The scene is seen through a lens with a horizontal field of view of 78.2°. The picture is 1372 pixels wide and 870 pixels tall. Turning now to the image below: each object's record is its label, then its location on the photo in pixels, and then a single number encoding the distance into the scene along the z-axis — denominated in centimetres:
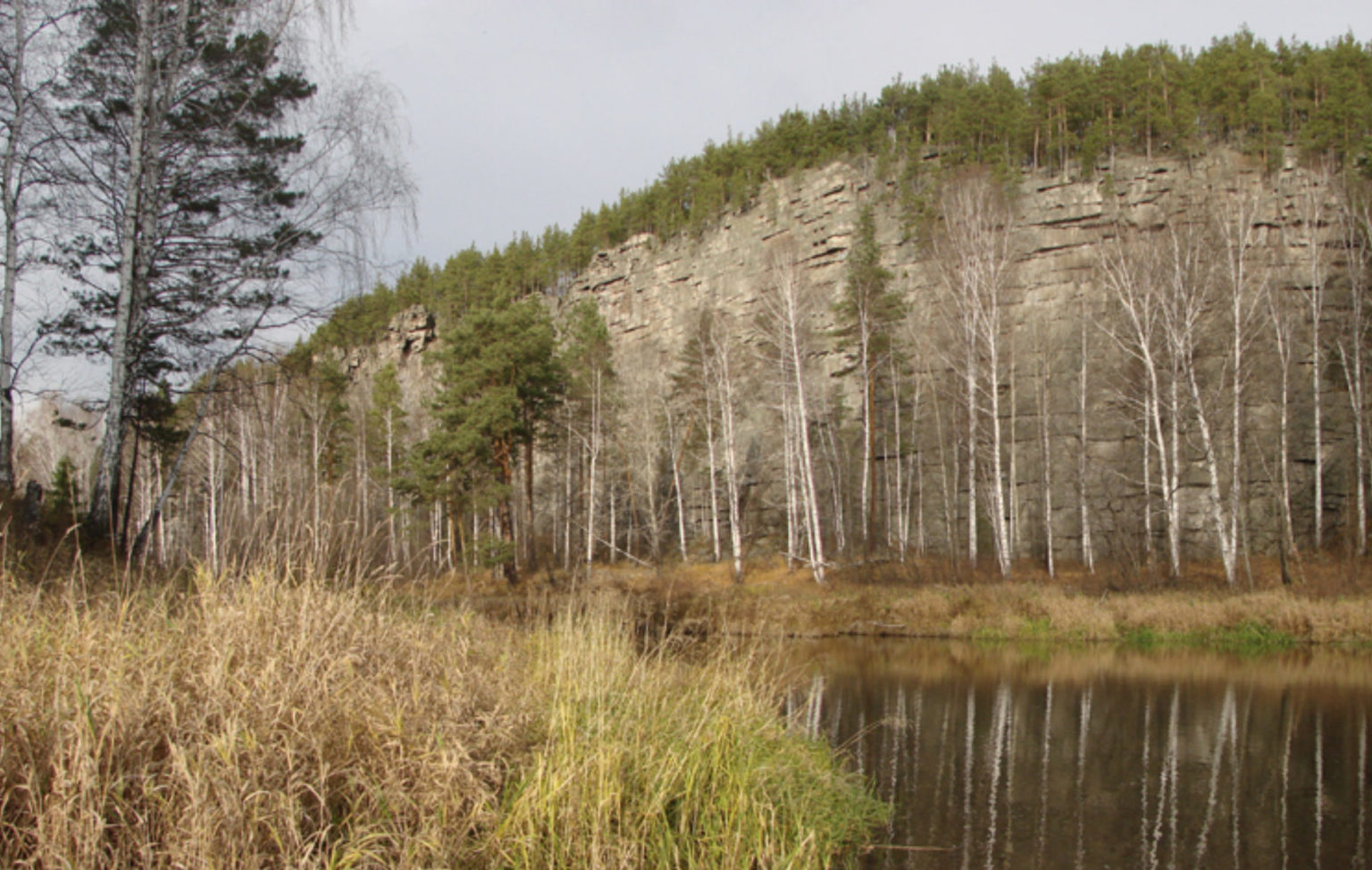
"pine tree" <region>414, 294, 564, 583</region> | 2834
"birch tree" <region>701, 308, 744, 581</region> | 2947
